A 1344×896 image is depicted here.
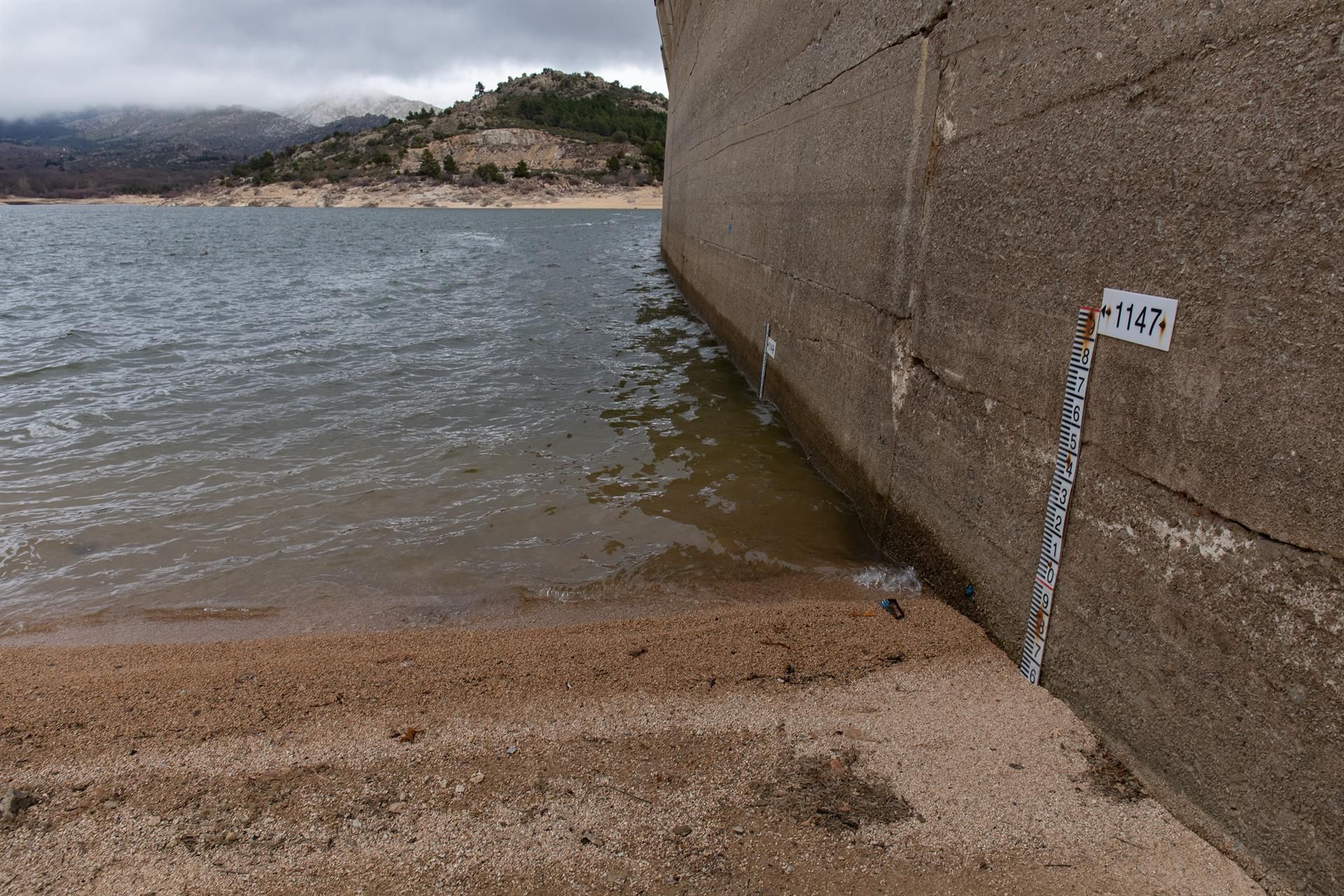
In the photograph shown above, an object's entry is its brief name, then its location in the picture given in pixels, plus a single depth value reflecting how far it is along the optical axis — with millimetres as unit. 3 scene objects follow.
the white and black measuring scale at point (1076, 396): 2398
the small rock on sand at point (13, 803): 2455
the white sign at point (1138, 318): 2350
